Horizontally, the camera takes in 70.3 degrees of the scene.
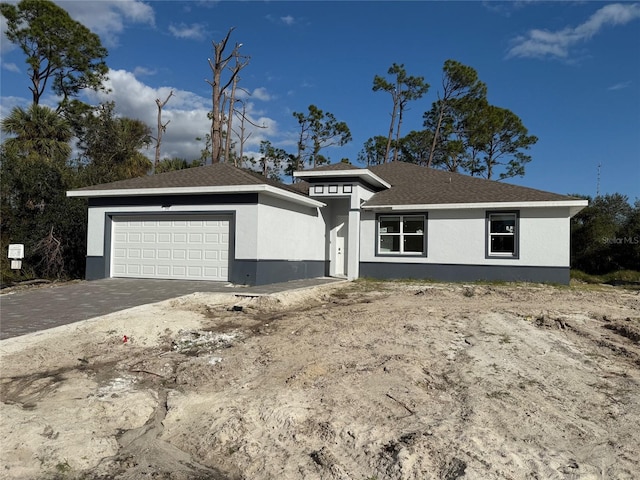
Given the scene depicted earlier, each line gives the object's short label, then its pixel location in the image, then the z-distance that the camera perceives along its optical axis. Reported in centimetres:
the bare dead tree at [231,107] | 3170
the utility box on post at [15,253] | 1381
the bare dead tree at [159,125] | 3394
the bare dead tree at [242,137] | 3864
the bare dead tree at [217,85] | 2544
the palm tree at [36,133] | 2045
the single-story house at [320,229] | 1460
